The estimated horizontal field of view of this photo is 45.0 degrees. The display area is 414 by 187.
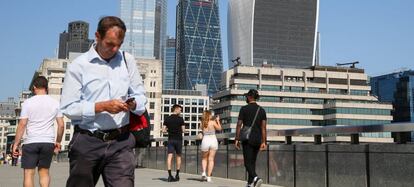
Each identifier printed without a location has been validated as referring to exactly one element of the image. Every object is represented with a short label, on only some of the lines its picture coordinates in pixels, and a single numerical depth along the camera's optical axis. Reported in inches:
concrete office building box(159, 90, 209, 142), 6003.9
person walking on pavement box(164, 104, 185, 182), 475.8
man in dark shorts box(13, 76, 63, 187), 258.4
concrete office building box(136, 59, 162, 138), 5177.2
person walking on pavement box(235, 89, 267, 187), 334.3
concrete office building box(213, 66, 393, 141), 4832.7
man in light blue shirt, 145.1
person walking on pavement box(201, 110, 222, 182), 459.0
